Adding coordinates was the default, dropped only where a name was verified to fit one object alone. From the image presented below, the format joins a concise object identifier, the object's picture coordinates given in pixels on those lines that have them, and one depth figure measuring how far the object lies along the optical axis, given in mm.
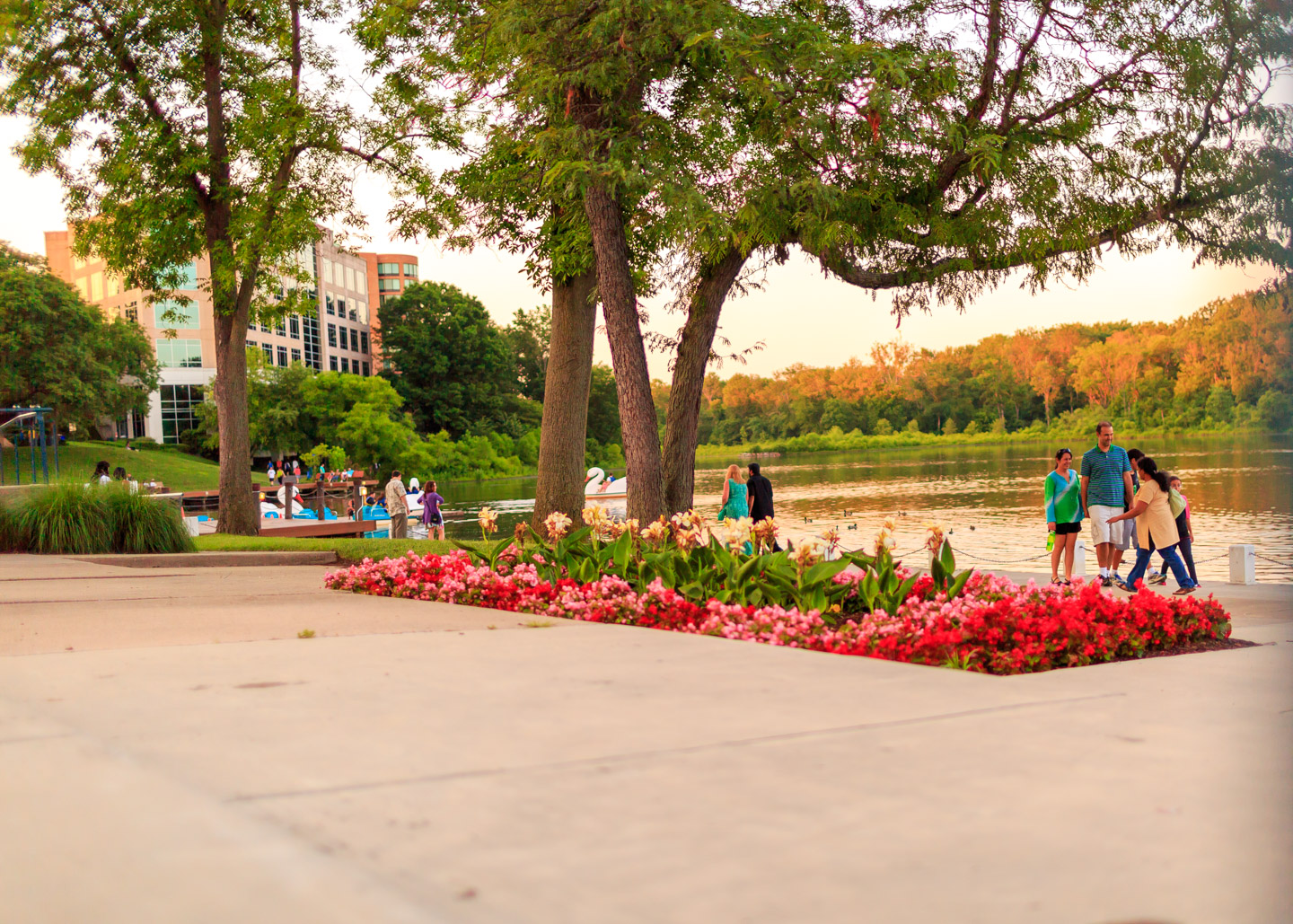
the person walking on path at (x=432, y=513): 22844
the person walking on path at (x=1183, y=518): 11141
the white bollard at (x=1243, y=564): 12062
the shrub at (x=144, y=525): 14805
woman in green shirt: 11383
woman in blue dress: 14203
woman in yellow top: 10914
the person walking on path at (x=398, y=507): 23172
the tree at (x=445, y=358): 84312
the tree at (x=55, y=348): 55562
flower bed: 5781
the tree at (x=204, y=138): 17438
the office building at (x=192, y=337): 72438
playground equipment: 19766
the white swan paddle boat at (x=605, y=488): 42625
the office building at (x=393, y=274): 135750
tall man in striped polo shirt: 11188
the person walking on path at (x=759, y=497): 13867
